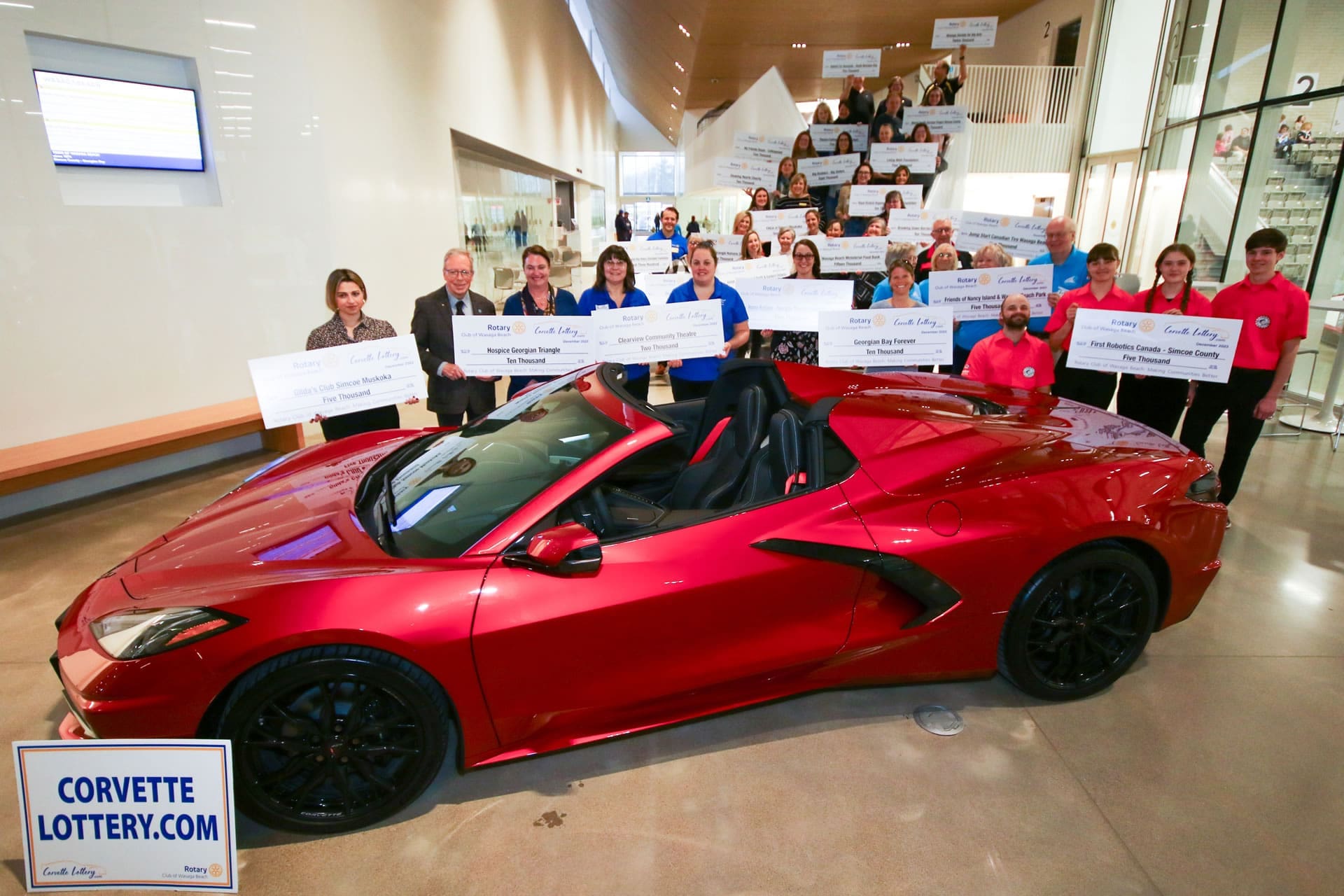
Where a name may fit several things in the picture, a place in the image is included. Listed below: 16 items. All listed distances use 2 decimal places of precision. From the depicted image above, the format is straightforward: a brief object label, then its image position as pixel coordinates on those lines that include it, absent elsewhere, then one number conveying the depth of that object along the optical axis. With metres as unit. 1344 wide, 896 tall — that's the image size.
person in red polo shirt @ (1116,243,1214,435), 4.25
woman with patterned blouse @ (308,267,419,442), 4.08
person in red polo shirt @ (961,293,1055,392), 4.09
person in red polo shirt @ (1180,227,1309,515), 4.05
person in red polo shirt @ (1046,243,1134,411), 4.38
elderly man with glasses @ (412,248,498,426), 4.32
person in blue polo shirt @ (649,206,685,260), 10.16
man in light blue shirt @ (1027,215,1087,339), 4.99
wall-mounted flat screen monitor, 4.68
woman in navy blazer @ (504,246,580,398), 4.44
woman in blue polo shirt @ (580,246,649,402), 4.52
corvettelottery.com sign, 1.82
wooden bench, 4.50
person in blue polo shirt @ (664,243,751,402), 4.56
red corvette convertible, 2.01
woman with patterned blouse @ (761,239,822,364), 5.34
